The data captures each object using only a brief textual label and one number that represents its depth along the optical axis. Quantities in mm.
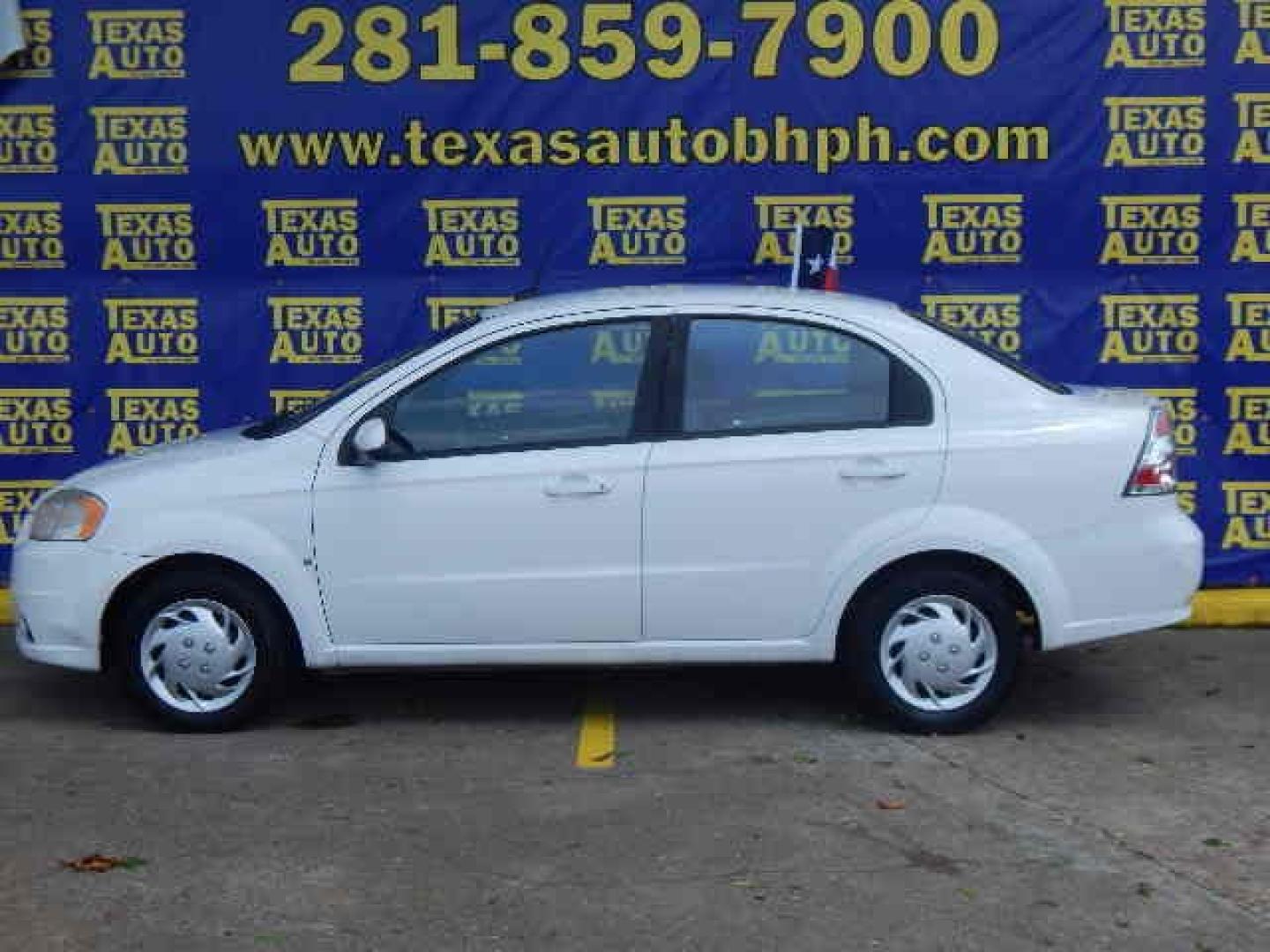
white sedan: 6719
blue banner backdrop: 9219
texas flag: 8898
